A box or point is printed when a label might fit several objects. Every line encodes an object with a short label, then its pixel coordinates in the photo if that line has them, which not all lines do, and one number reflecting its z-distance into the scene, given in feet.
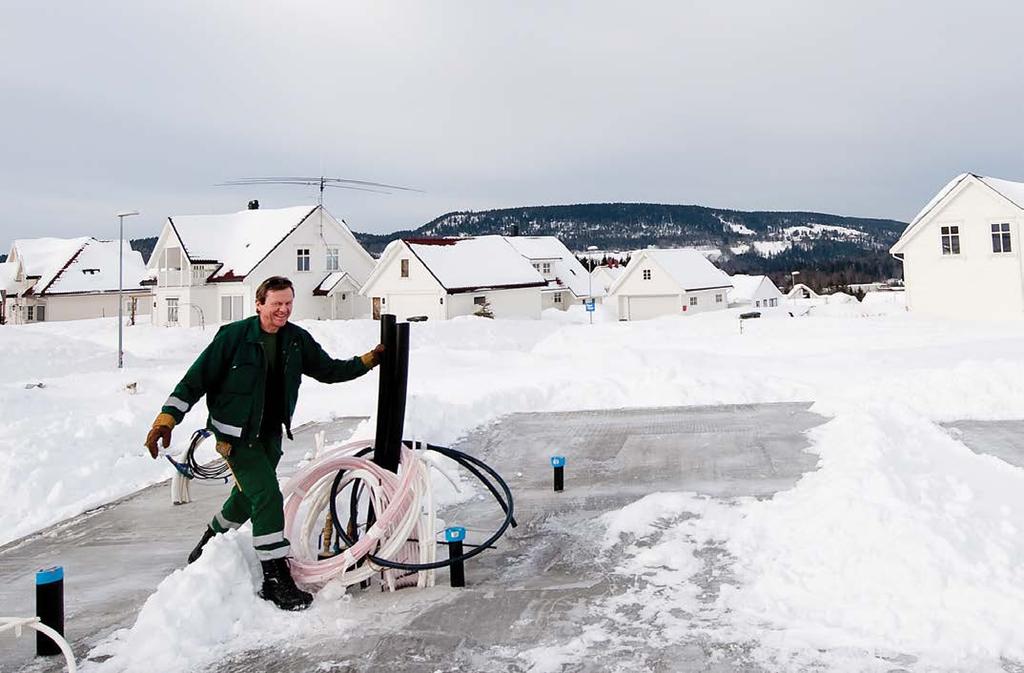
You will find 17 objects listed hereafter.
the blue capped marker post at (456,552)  15.02
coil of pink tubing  14.76
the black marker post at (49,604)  12.55
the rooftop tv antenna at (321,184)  138.41
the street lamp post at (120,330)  79.19
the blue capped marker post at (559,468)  22.72
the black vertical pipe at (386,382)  16.12
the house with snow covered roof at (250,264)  131.03
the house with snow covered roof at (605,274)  281.87
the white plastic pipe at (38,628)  11.30
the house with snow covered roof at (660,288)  175.11
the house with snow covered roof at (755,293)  252.97
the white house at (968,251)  92.53
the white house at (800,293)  338.79
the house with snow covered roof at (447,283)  134.82
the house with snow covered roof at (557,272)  206.28
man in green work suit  14.23
